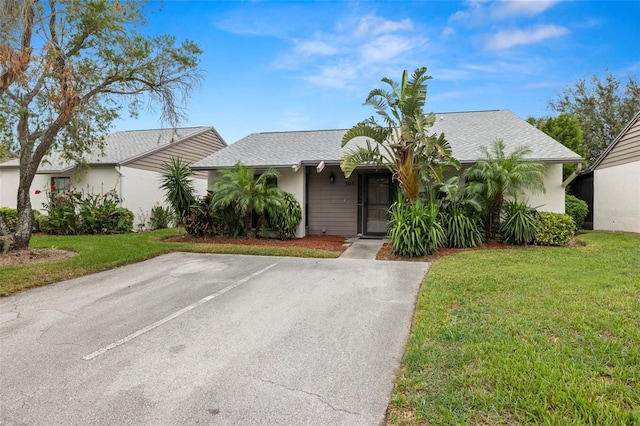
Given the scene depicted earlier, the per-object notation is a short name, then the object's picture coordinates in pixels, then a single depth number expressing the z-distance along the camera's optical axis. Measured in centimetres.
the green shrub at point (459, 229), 902
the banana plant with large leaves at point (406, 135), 859
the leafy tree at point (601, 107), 2177
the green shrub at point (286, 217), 1068
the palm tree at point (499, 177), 855
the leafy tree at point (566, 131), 1568
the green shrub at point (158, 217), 1528
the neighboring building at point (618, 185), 1121
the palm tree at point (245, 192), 992
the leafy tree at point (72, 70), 706
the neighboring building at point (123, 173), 1398
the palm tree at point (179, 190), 1112
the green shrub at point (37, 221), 1307
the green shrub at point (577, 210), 1252
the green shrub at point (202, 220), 1091
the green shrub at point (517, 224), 902
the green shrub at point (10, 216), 1366
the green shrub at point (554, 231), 913
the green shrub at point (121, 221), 1303
